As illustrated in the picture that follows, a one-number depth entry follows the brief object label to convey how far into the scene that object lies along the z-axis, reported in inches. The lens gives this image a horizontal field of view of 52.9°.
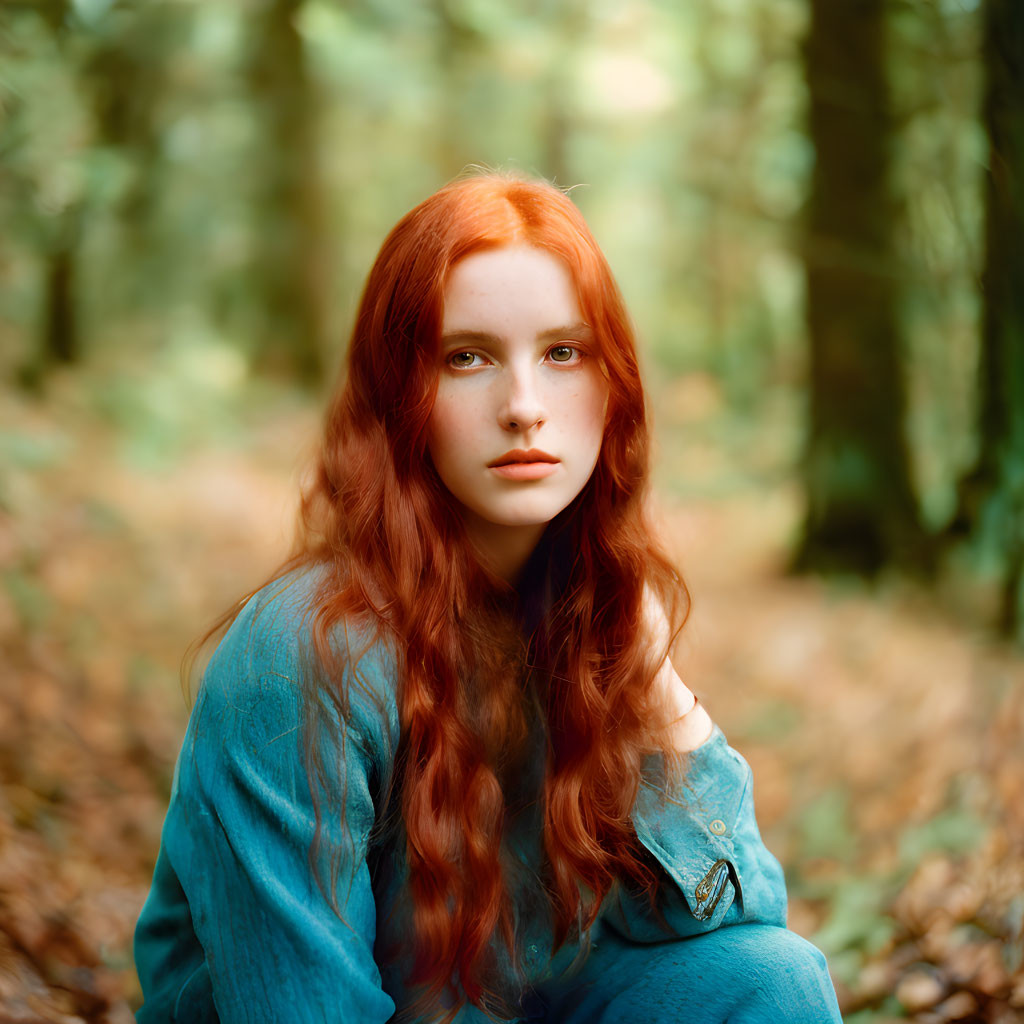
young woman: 50.1
